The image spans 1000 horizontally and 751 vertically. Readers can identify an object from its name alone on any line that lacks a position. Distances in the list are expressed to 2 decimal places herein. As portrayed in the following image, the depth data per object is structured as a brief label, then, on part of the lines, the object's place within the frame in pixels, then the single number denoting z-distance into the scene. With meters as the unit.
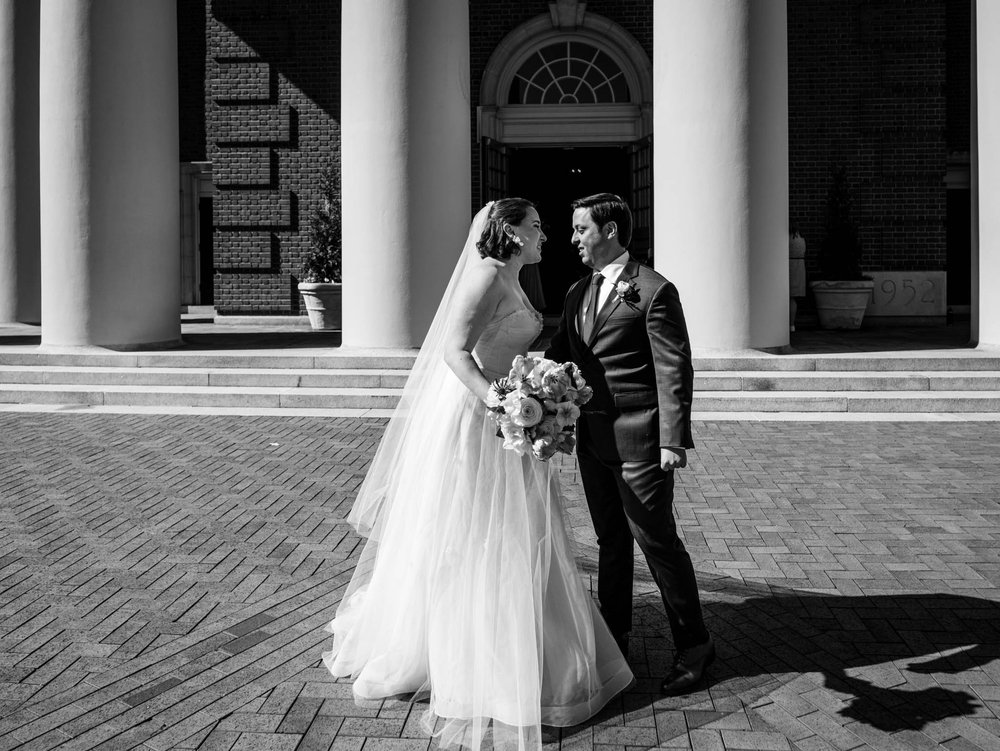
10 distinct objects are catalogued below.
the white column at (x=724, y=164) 11.57
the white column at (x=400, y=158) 12.09
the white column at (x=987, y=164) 12.57
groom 3.92
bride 3.74
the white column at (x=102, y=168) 12.94
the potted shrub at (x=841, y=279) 17.28
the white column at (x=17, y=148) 17.78
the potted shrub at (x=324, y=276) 17.69
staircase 10.93
